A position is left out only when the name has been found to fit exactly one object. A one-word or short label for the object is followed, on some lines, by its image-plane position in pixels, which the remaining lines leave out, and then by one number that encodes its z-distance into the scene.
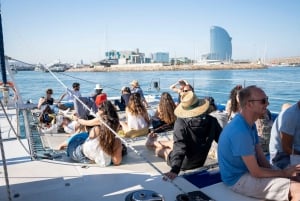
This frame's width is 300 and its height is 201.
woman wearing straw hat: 2.58
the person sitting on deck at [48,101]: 6.68
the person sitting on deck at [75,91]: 7.00
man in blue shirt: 2.05
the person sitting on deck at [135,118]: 4.41
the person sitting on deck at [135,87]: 7.22
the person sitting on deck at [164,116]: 4.45
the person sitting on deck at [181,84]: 5.68
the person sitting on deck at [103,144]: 3.06
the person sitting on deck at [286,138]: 2.45
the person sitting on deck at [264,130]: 3.45
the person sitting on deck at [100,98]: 4.98
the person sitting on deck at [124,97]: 6.62
